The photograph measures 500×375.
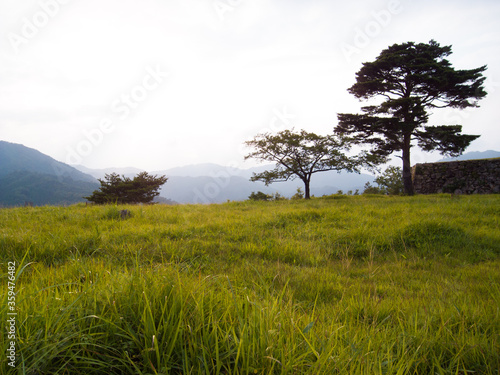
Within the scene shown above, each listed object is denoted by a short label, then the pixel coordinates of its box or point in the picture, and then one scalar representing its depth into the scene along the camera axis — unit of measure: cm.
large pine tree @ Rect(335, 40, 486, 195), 1859
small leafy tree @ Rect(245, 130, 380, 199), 2294
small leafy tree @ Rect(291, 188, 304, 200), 2938
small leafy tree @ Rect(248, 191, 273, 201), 2604
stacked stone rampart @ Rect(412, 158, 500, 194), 1995
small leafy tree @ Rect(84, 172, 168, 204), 3603
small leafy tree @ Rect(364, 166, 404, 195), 4591
